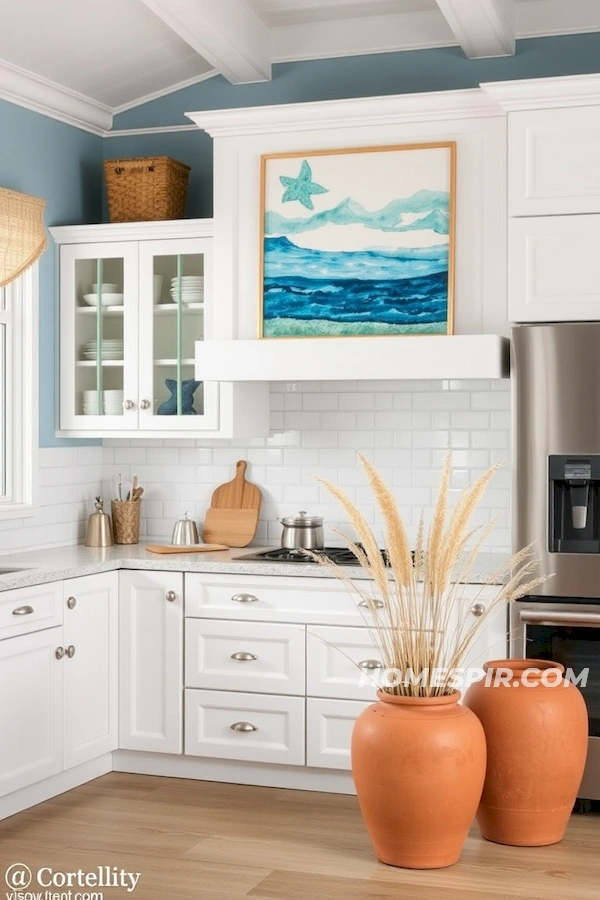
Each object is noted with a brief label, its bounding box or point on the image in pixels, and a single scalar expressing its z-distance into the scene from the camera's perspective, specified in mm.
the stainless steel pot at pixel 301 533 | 5015
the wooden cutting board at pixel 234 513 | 5270
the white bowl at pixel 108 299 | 5246
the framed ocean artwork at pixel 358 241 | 4664
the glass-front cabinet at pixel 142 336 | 5098
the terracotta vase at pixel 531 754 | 3842
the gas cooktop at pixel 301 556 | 4754
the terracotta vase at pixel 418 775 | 3646
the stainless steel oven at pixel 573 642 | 4266
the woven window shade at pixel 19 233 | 4750
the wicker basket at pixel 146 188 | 5211
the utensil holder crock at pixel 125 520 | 5383
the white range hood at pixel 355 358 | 4520
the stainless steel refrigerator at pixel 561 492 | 4254
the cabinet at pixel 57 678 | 4188
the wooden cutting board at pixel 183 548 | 4984
